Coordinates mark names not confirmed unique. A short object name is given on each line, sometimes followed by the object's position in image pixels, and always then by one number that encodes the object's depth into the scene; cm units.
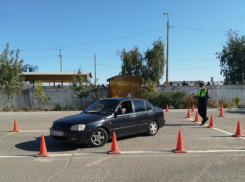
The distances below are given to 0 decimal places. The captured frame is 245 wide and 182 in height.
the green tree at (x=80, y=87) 2088
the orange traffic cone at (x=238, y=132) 827
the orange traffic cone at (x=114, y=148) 624
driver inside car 763
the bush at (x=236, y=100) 2183
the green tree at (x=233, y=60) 2609
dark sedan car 665
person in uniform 1076
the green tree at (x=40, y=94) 2103
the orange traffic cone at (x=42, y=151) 608
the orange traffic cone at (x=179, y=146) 638
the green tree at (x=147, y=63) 2666
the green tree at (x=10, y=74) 1944
